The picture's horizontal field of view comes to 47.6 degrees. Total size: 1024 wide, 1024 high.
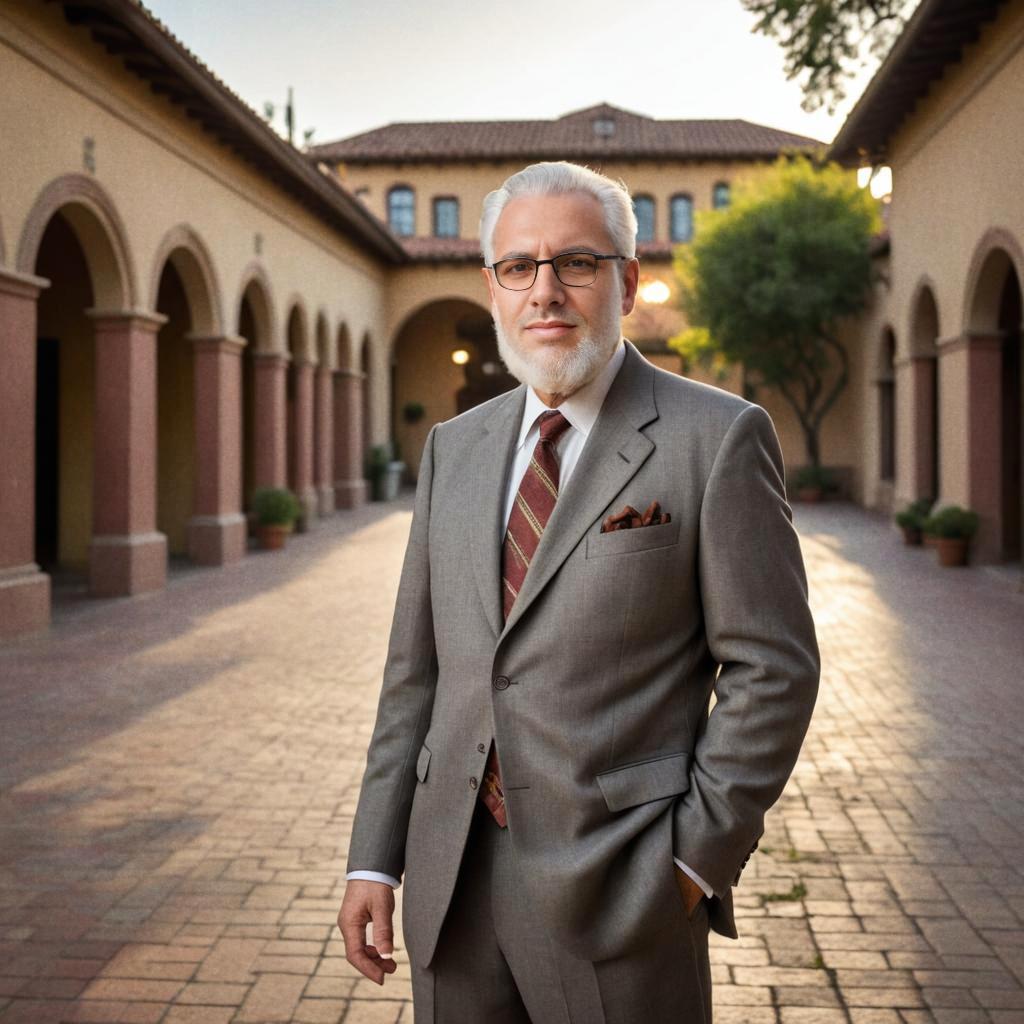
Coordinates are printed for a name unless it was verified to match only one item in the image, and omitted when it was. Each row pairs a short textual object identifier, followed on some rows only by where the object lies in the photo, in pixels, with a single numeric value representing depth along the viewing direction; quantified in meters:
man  1.91
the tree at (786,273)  26.09
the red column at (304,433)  22.48
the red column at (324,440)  24.59
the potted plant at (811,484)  28.45
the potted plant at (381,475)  29.19
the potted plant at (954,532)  15.17
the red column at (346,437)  26.88
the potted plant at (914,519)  17.72
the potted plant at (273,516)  19.03
